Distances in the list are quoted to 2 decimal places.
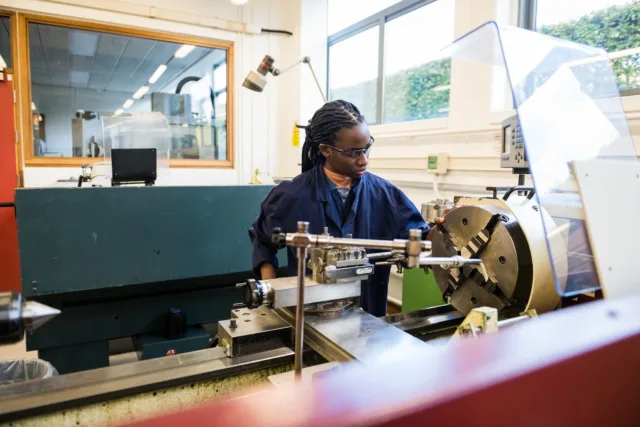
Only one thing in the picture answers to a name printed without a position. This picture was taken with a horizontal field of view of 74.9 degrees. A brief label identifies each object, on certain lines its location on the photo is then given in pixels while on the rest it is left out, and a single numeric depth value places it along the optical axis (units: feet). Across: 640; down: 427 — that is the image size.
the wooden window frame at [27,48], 10.12
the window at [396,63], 9.32
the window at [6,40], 10.09
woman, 4.60
